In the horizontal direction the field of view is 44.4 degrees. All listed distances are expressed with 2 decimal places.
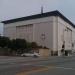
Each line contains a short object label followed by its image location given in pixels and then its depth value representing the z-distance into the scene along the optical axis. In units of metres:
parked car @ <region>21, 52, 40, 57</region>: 24.87
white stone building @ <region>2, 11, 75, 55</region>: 34.32
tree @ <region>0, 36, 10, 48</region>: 28.64
